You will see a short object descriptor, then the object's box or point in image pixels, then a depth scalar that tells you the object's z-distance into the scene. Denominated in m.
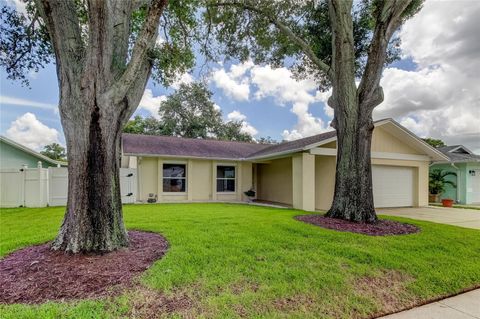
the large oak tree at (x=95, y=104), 4.31
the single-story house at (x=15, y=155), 13.88
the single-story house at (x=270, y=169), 13.20
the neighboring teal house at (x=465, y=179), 17.73
